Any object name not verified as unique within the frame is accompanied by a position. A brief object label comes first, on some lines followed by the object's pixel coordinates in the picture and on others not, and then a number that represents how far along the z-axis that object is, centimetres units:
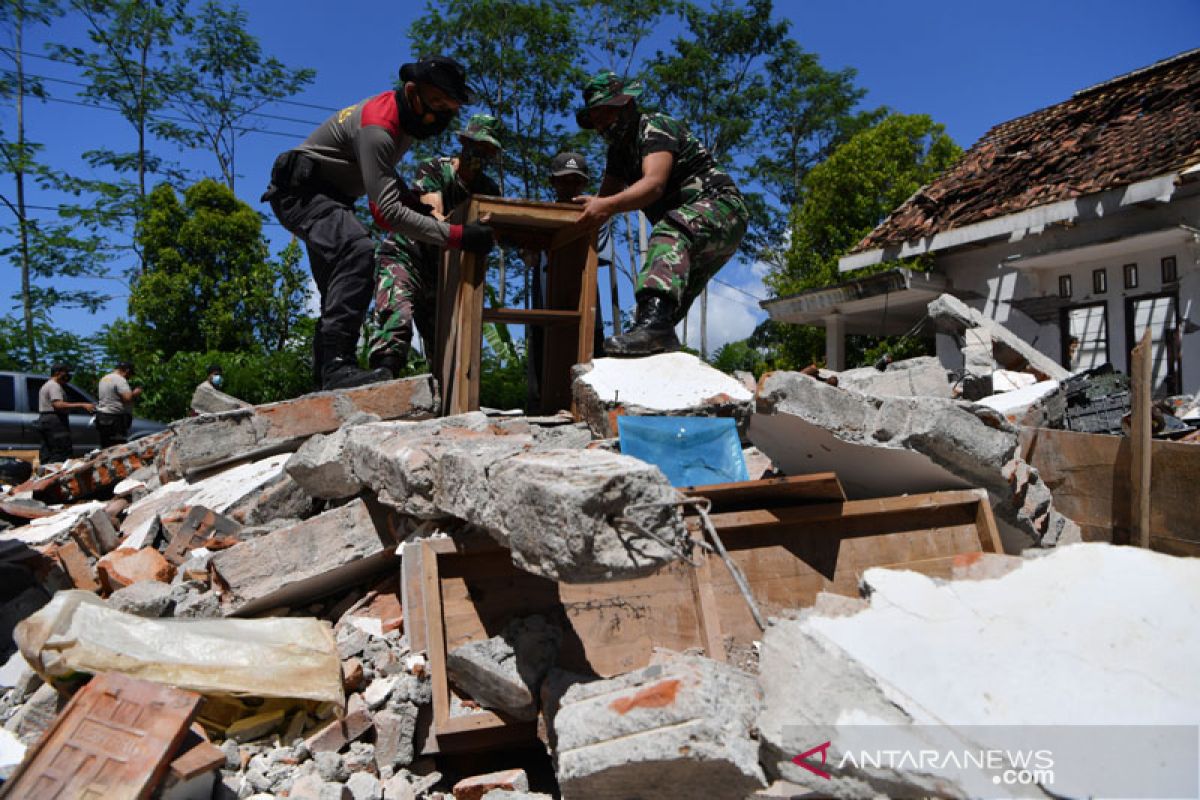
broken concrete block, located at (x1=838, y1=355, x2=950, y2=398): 546
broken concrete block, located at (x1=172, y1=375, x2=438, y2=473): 407
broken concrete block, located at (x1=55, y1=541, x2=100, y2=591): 355
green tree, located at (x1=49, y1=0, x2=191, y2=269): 1819
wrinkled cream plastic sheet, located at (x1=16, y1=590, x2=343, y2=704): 236
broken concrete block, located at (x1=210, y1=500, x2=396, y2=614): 304
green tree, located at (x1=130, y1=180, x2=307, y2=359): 1401
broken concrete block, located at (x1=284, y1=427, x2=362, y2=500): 321
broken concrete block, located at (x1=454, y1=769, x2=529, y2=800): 229
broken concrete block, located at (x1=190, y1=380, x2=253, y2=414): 540
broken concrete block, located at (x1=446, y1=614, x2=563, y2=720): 235
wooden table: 389
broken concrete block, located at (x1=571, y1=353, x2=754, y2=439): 363
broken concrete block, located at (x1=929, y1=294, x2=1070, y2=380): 667
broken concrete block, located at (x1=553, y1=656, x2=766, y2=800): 170
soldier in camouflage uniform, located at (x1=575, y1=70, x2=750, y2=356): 406
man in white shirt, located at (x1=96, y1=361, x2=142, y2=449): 912
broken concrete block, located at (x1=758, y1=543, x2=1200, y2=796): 165
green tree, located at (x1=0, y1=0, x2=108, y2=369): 1797
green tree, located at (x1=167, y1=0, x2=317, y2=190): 1900
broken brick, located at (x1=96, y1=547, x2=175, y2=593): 339
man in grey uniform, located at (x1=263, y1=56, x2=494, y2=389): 374
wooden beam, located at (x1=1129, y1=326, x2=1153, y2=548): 359
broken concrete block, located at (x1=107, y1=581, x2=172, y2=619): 287
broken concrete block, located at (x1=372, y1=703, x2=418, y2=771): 252
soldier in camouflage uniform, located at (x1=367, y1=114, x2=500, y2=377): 437
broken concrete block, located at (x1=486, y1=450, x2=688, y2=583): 171
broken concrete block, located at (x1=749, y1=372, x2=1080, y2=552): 280
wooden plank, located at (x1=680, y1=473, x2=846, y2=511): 271
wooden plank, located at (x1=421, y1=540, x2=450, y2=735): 247
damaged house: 792
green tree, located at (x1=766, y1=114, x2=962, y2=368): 1436
